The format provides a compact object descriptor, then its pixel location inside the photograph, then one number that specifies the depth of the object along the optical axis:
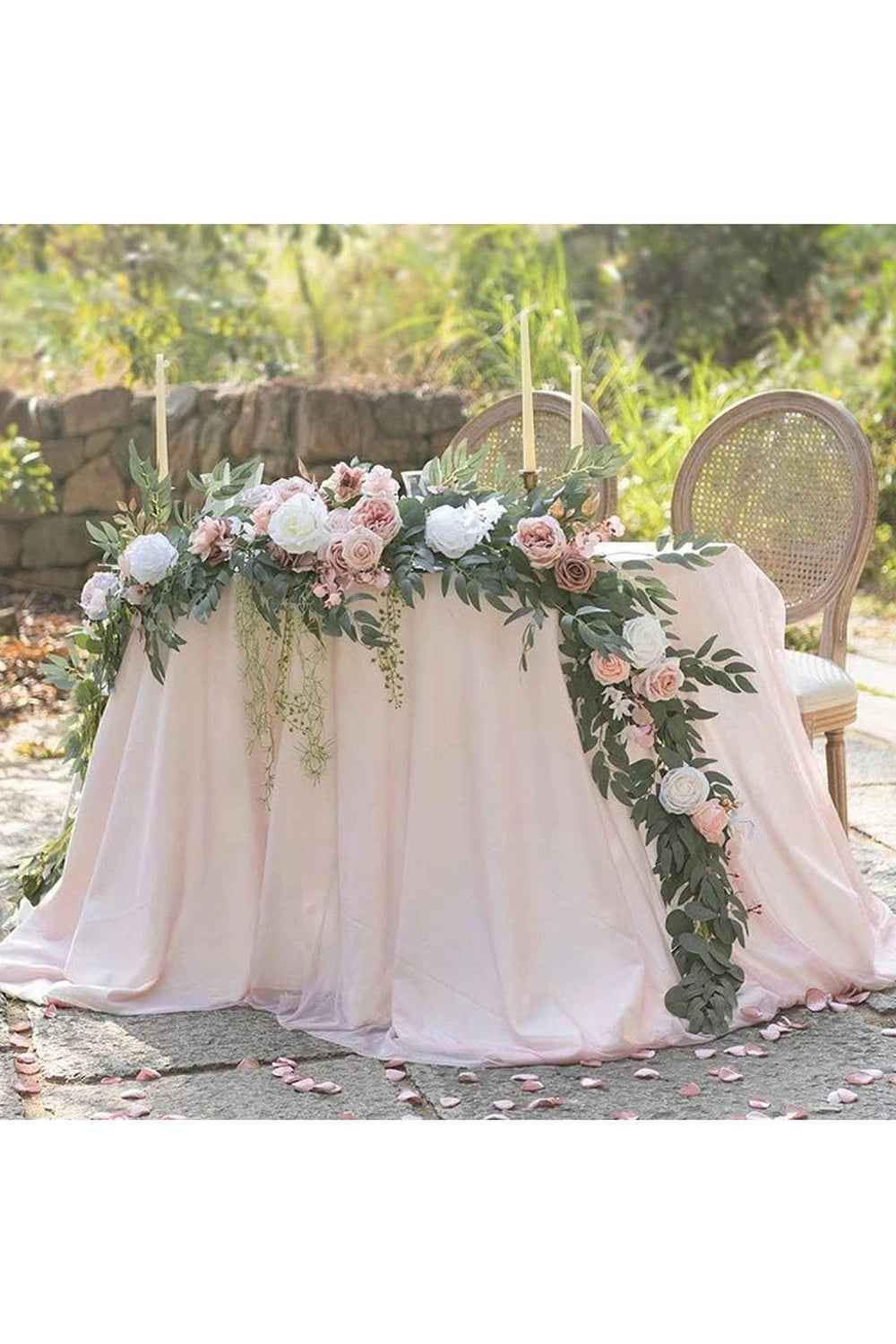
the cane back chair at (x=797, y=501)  3.51
